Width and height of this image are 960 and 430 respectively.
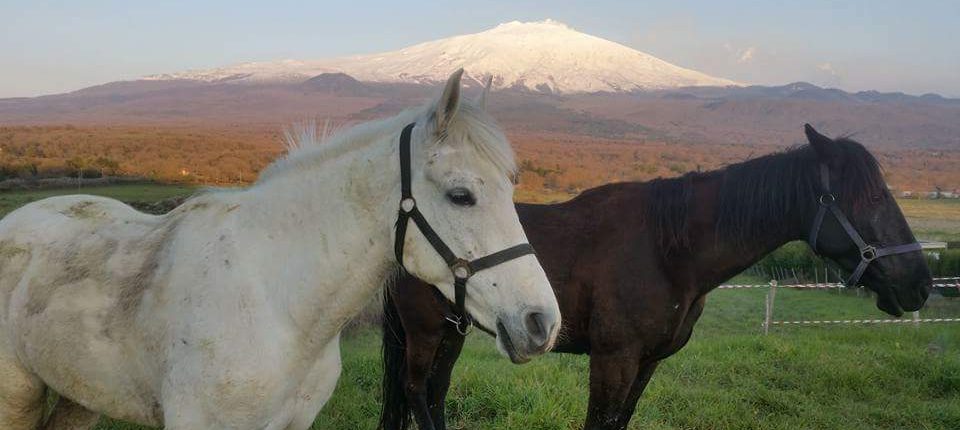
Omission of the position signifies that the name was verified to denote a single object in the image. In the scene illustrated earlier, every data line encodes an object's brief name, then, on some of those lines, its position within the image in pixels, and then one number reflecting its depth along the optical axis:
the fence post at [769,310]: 11.80
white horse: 1.79
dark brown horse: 3.28
